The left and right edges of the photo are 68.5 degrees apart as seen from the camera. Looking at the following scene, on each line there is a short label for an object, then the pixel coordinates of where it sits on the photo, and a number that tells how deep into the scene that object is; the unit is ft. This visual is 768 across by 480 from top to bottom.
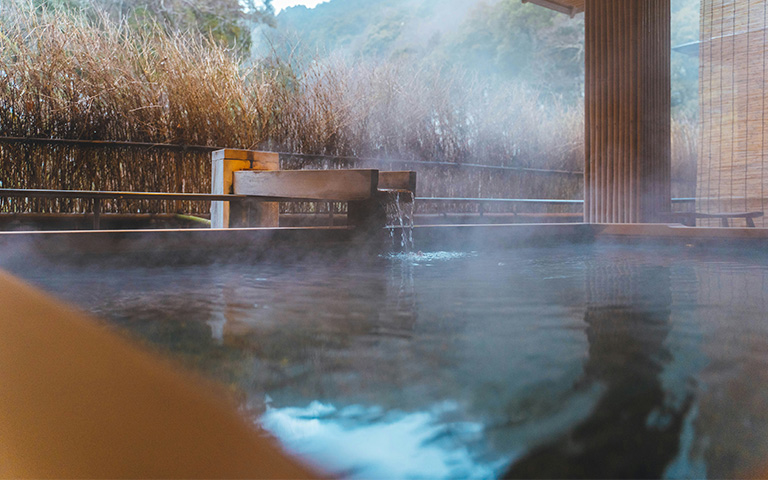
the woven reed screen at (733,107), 15.10
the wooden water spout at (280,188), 11.09
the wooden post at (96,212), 9.95
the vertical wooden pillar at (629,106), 13.60
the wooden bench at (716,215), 13.42
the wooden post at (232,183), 12.21
